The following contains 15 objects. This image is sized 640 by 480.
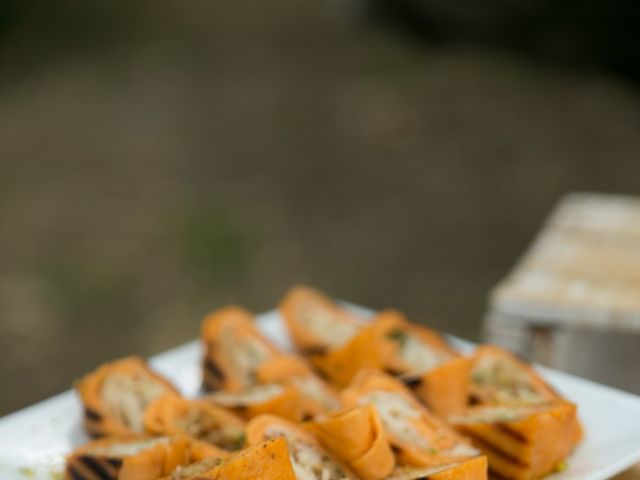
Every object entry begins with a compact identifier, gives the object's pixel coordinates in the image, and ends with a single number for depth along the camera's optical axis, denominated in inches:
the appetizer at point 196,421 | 20.2
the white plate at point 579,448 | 20.0
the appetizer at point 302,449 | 19.0
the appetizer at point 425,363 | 21.4
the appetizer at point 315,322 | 24.5
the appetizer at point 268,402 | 20.7
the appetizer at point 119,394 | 21.2
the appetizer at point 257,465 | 17.3
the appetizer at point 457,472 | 18.2
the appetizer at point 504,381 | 21.4
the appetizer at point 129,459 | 18.8
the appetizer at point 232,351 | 23.1
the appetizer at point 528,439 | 19.5
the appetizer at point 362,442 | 18.9
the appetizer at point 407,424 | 19.4
